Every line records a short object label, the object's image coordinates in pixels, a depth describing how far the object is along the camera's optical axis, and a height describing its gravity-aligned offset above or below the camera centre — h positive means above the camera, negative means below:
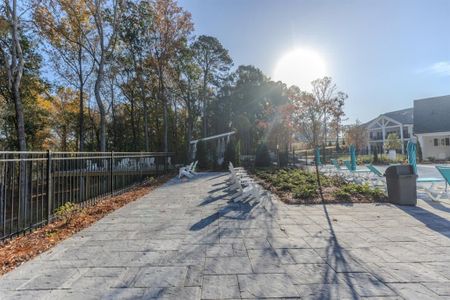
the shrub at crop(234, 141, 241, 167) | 20.48 +0.04
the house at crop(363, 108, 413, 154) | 38.66 +4.29
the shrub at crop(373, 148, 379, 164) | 22.84 -0.14
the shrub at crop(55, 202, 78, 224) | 5.43 -0.99
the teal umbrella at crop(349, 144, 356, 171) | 11.39 -0.20
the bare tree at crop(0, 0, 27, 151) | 10.65 +4.01
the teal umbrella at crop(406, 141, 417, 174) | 8.46 +0.08
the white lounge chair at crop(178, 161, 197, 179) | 14.66 -0.70
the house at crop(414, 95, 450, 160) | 27.11 +2.84
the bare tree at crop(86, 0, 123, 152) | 15.69 +8.09
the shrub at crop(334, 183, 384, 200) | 7.34 -0.94
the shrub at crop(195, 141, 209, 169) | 20.89 +0.31
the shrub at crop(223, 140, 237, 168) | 20.38 +0.26
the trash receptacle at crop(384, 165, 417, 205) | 6.57 -0.68
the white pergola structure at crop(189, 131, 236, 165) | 22.67 +1.12
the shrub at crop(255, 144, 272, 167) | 20.25 +0.07
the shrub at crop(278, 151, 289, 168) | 20.61 -0.02
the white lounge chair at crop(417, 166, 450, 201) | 6.79 -0.90
